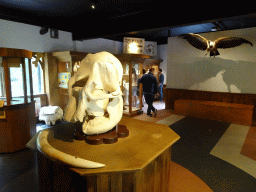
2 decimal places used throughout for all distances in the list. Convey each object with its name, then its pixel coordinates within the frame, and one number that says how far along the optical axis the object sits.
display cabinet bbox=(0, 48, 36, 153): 3.08
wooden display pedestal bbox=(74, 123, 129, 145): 1.47
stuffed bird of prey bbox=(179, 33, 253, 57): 5.10
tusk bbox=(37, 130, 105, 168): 1.09
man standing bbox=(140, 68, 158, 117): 5.49
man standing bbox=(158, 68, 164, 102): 8.30
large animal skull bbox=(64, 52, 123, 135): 1.49
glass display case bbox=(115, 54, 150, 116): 5.46
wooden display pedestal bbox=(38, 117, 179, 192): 1.12
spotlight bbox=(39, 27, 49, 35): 5.07
